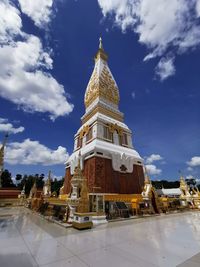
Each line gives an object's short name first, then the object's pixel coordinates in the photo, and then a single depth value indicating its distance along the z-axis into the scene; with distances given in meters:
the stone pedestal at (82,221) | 6.02
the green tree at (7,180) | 39.05
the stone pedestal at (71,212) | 7.08
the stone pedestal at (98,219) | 7.31
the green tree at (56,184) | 43.43
